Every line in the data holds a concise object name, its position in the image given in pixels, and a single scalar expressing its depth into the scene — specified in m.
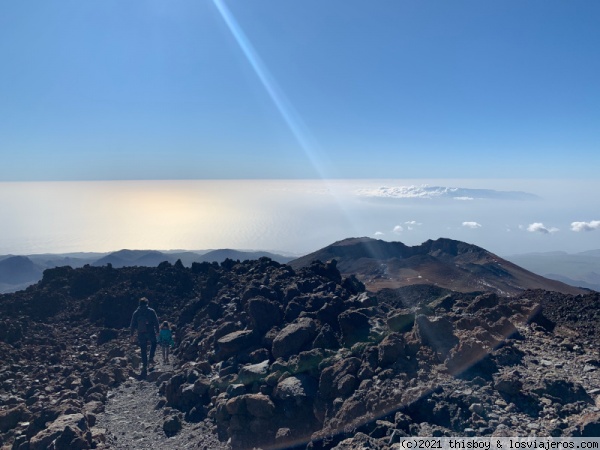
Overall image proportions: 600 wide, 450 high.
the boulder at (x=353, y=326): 8.59
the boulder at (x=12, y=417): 7.78
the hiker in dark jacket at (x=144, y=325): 10.81
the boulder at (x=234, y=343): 9.73
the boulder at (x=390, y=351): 6.91
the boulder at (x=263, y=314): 10.10
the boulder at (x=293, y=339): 8.68
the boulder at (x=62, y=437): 6.75
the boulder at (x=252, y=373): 8.07
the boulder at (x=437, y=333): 6.94
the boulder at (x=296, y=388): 7.23
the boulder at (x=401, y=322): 8.31
